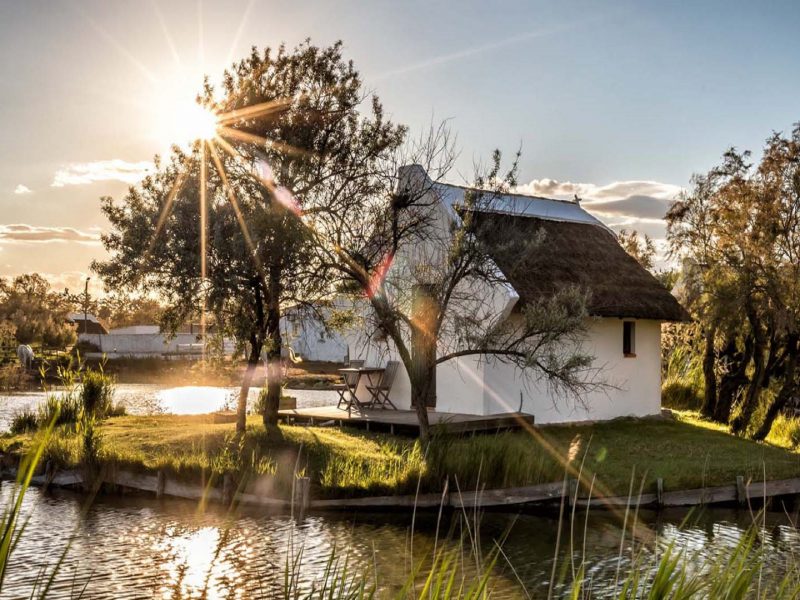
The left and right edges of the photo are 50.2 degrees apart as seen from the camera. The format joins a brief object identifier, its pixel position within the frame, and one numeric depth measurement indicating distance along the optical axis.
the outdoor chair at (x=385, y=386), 20.58
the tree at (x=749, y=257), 18.11
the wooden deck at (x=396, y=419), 17.17
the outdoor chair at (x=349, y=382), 20.19
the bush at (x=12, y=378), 36.44
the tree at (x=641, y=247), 34.77
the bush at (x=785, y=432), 19.48
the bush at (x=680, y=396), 25.86
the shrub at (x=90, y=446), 14.15
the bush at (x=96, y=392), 19.61
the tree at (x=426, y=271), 15.05
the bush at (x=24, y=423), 18.92
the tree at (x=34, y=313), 53.88
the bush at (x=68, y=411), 17.80
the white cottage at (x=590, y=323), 18.52
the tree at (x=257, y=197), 15.28
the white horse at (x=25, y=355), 42.97
